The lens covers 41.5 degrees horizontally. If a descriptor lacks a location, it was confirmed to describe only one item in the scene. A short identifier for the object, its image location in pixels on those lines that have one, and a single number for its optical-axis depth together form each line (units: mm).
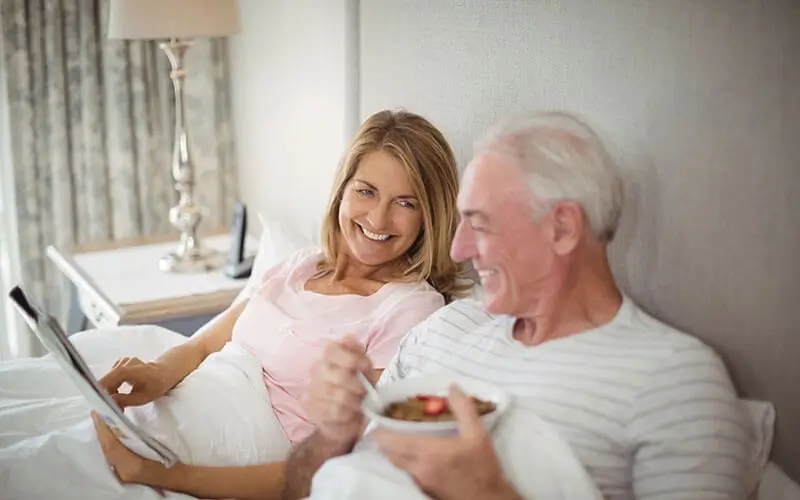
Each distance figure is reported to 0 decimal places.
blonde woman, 1405
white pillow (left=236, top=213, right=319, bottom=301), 1913
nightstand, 2125
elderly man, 994
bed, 1633
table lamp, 2168
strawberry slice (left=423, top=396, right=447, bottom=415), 1054
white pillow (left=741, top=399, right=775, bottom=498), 1034
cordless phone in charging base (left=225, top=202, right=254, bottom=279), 2256
